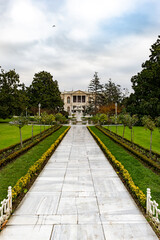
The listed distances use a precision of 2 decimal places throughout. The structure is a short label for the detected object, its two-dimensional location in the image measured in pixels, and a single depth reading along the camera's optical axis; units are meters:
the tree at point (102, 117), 27.53
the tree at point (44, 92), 46.00
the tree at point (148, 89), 29.00
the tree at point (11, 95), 39.47
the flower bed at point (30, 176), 5.50
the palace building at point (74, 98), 83.38
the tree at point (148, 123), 10.93
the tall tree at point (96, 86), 54.91
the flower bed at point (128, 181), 5.12
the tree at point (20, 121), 13.07
